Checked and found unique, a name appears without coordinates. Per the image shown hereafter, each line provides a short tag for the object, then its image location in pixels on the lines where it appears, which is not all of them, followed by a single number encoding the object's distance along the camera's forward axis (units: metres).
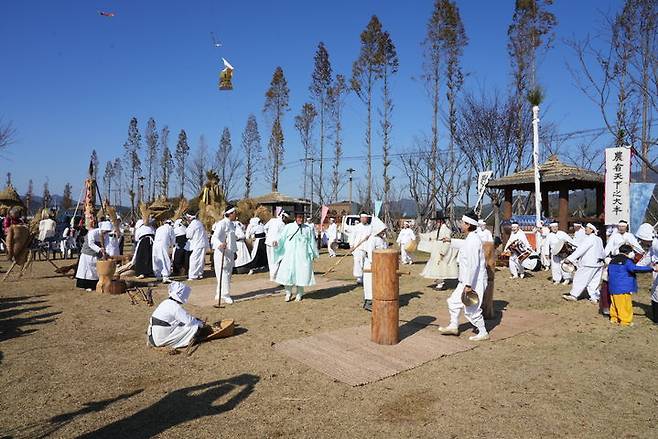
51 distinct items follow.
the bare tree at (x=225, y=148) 37.39
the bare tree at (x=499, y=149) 23.31
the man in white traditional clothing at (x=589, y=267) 8.85
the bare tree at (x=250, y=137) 36.88
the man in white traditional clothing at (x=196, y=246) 11.57
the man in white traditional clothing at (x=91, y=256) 9.62
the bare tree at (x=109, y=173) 52.44
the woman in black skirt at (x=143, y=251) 12.02
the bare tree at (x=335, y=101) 31.88
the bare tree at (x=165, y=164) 44.34
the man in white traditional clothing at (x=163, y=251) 11.20
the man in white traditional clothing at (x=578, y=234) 11.06
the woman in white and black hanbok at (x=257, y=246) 13.84
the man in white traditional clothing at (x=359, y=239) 9.99
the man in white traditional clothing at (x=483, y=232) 9.93
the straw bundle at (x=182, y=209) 19.23
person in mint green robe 8.79
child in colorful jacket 7.09
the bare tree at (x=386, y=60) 27.95
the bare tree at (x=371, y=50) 28.04
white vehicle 23.48
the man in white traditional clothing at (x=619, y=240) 8.70
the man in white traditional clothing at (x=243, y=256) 13.37
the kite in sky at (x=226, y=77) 10.43
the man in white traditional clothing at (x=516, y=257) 12.10
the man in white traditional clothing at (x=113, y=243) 11.06
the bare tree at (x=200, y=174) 37.84
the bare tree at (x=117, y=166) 51.41
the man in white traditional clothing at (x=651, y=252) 7.26
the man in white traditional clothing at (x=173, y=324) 5.61
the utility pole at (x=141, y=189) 45.70
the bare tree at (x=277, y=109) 33.19
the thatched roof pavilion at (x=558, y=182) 14.41
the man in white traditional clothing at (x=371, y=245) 8.21
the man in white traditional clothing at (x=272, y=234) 11.16
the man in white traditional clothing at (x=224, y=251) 8.40
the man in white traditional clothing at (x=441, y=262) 9.81
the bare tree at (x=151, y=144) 44.84
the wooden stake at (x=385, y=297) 5.68
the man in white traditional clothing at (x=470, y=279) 5.94
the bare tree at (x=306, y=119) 33.31
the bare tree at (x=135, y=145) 45.88
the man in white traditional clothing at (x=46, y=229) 16.89
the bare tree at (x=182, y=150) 42.91
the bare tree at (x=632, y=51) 12.01
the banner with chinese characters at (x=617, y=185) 11.20
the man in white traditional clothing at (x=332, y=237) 19.16
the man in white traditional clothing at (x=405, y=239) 15.38
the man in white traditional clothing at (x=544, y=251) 13.47
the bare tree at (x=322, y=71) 31.69
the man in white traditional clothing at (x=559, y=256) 11.13
